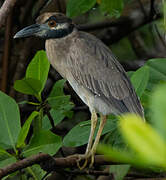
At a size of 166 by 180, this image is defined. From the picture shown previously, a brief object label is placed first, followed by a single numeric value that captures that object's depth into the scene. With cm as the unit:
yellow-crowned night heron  1116
